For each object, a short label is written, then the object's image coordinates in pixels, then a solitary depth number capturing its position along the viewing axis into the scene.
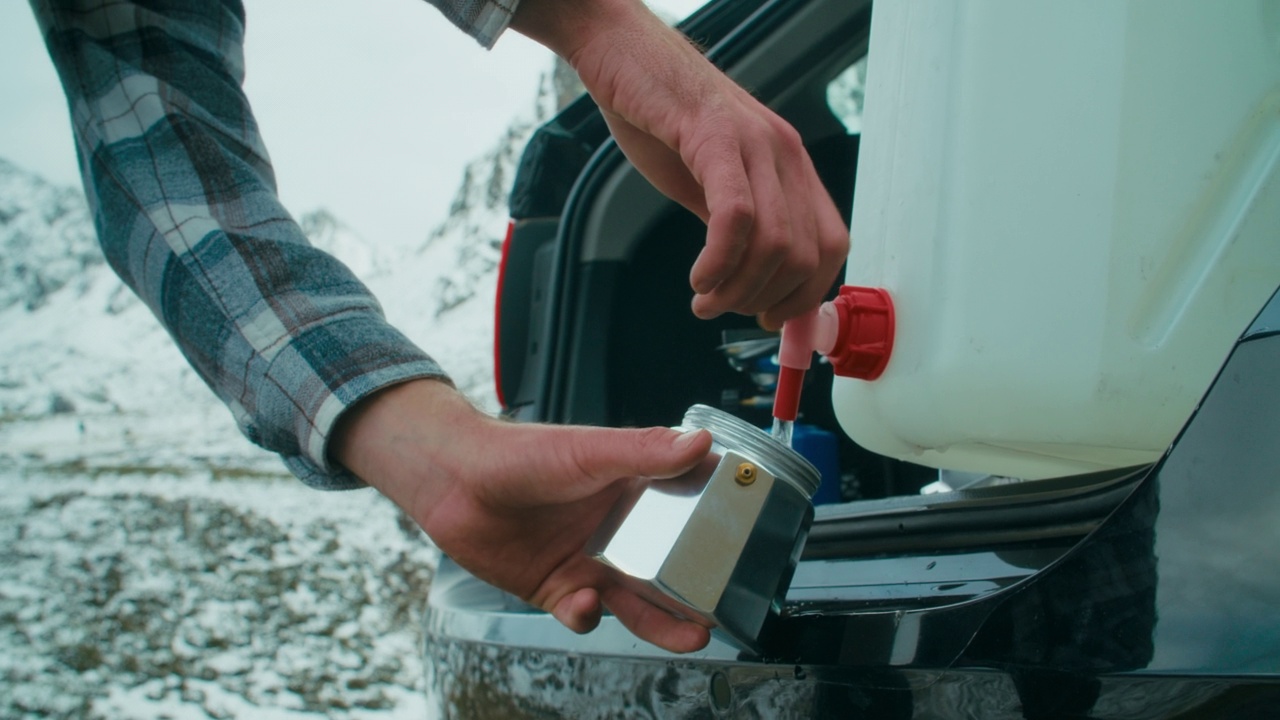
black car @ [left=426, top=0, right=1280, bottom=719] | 0.48
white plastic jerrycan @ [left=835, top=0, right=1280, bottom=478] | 0.72
